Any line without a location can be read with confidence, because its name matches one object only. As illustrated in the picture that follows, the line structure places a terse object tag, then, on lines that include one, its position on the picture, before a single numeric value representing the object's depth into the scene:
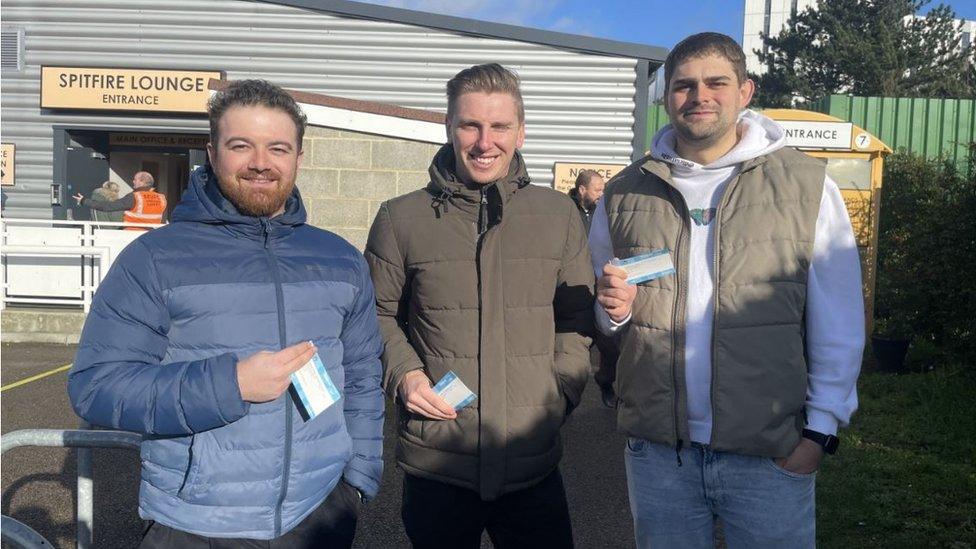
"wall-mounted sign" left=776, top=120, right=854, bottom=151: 11.64
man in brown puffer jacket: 2.74
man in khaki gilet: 2.54
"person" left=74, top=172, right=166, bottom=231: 12.97
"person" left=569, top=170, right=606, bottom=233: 8.06
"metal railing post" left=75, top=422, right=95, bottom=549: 3.00
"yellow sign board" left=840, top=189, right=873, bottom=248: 11.64
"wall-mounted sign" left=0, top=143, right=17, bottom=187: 14.87
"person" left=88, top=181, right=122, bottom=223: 14.10
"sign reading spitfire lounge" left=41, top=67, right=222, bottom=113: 14.47
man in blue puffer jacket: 2.13
